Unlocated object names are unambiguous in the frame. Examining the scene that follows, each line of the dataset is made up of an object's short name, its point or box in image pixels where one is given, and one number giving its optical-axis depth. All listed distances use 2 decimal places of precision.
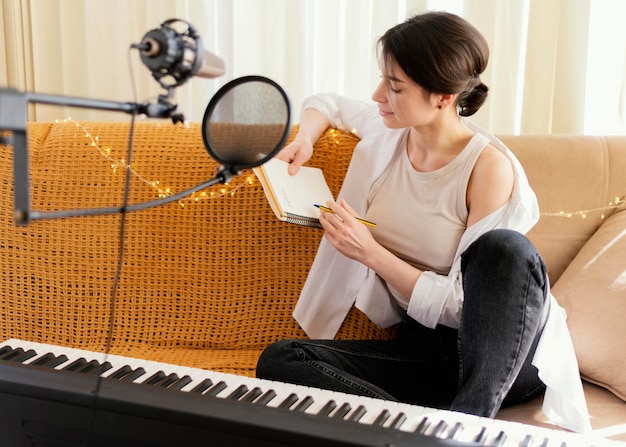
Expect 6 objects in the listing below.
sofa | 1.77
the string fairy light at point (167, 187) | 1.78
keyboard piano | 0.95
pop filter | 0.95
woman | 1.31
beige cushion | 1.51
